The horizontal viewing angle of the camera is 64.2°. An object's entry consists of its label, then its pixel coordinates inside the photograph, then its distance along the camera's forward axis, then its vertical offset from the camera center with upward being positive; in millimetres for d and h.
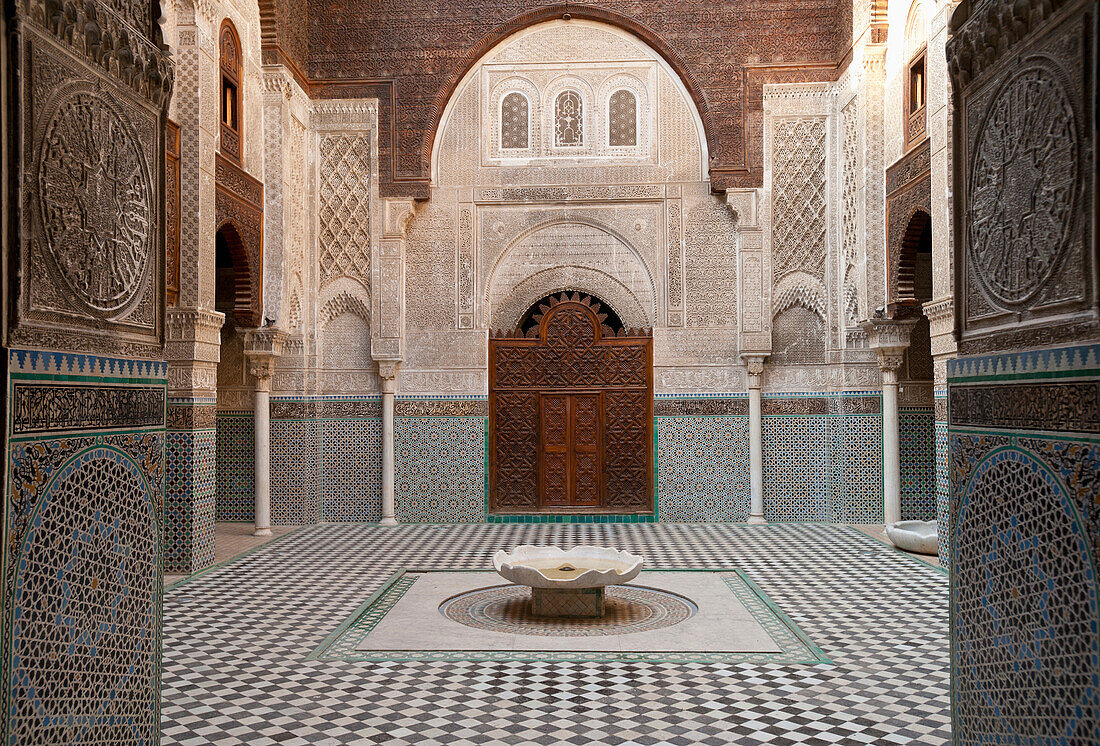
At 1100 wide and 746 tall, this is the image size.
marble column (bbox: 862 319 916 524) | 7430 +102
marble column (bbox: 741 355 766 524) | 8352 -416
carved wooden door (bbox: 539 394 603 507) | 8703 -554
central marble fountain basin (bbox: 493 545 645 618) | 4613 -979
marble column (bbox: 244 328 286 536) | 7750 +7
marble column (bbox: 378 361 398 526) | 8484 -377
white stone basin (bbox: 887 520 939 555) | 6504 -1044
